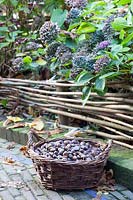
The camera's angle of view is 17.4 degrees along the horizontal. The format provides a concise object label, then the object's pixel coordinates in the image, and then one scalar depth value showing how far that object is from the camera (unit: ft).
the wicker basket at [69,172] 8.60
